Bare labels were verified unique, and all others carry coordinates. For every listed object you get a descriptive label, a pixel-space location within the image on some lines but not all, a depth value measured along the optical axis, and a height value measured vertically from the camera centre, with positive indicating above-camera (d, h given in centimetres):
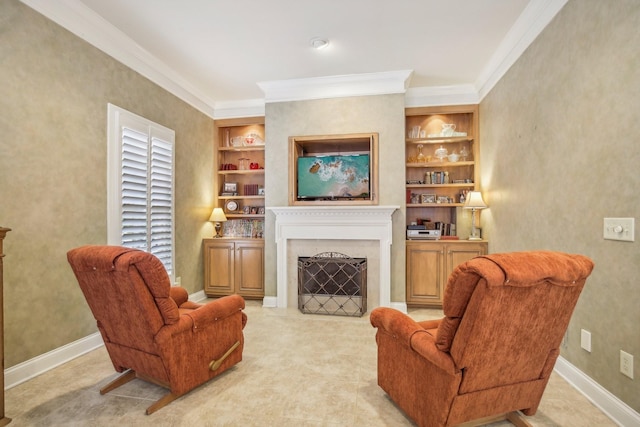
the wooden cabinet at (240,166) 495 +76
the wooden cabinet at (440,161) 438 +73
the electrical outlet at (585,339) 213 -84
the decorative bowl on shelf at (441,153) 451 +86
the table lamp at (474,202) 398 +16
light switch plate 176 -8
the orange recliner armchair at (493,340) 141 -61
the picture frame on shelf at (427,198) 456 +23
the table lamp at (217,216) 473 -3
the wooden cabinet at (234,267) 456 -76
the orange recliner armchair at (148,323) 185 -69
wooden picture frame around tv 413 +85
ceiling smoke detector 321 +174
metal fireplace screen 405 -91
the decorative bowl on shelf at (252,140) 496 +114
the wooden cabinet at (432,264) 406 -63
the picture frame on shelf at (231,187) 505 +42
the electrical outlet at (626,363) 178 -83
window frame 306 +48
